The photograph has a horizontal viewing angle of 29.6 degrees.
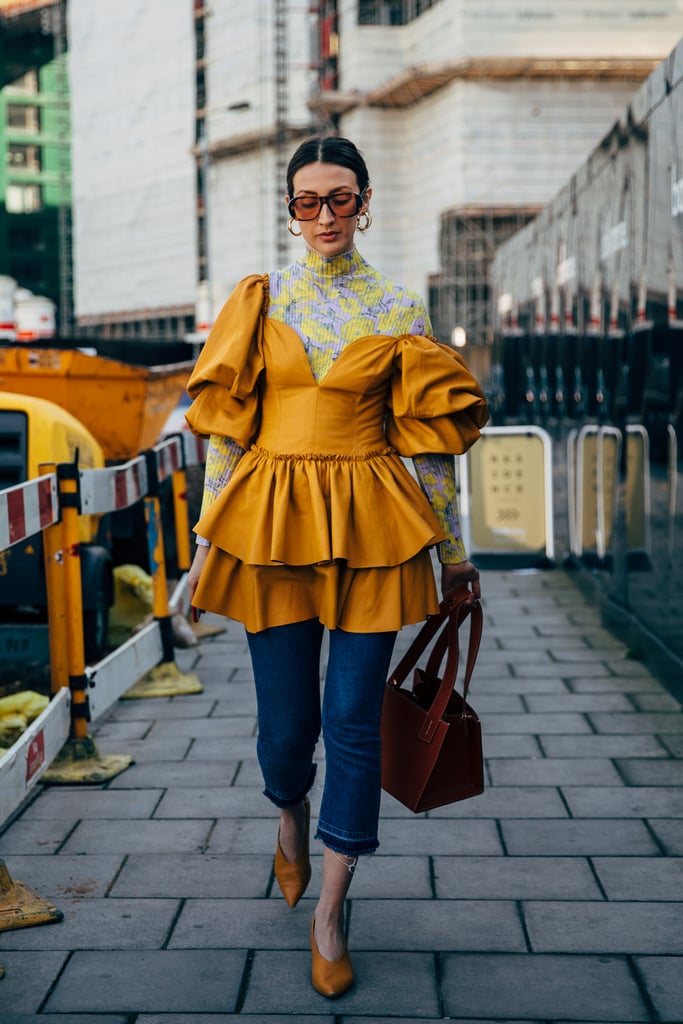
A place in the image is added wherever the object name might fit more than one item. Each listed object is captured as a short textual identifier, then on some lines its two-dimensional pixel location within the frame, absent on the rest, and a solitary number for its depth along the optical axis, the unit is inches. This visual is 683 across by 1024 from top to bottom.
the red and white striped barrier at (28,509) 145.2
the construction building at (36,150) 2765.7
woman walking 106.8
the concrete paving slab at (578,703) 200.2
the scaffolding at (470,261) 1899.6
